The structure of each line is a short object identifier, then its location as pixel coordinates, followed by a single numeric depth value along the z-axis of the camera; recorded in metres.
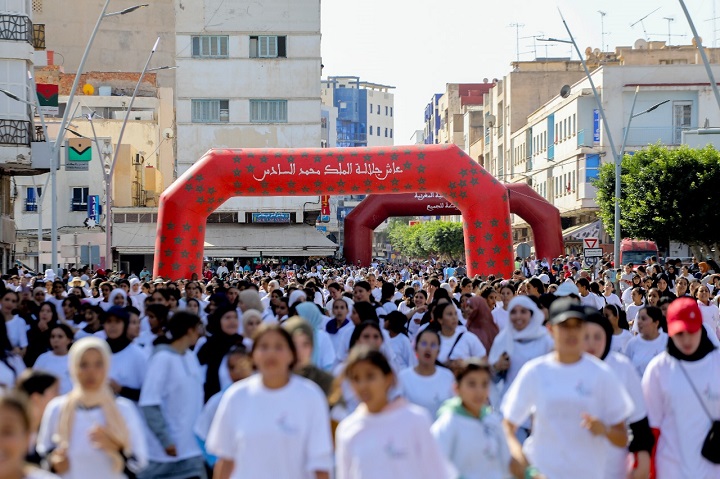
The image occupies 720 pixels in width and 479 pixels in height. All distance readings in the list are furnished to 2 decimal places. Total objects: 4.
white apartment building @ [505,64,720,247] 58.69
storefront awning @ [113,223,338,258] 57.47
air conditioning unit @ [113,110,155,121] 73.88
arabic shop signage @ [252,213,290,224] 60.88
